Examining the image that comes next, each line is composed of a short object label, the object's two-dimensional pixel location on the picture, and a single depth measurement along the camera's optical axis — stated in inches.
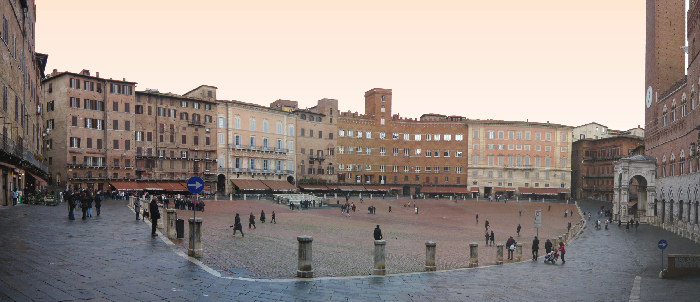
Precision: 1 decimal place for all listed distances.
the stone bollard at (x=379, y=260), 527.5
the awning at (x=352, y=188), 3034.7
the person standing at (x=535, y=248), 927.0
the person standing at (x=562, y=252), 896.2
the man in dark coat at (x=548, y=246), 922.1
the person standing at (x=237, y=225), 948.6
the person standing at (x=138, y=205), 970.7
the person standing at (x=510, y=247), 941.2
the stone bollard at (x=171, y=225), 668.7
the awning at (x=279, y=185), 2728.8
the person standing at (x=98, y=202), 948.9
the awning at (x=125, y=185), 2140.7
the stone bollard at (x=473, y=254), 761.0
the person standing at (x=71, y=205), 843.8
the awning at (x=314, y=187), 2869.1
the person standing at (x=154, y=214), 679.3
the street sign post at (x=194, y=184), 580.8
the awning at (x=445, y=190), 3139.8
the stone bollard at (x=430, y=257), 597.3
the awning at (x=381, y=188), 3078.2
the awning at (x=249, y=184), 2596.0
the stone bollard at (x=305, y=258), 461.1
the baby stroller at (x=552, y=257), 888.3
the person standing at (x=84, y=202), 874.1
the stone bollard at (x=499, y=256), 846.9
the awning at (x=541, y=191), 3211.1
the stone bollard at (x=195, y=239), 527.8
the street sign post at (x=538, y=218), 1010.1
